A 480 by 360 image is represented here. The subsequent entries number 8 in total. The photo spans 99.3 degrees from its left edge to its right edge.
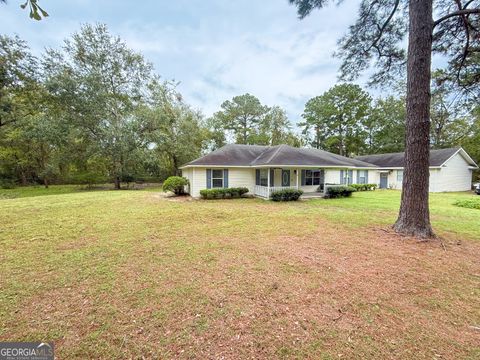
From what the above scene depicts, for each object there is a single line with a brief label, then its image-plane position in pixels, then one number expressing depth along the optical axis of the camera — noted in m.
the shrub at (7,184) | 23.54
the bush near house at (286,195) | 12.51
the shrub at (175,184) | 14.41
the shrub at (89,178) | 23.16
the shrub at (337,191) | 13.97
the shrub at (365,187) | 18.52
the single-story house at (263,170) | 13.38
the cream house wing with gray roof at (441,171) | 18.47
